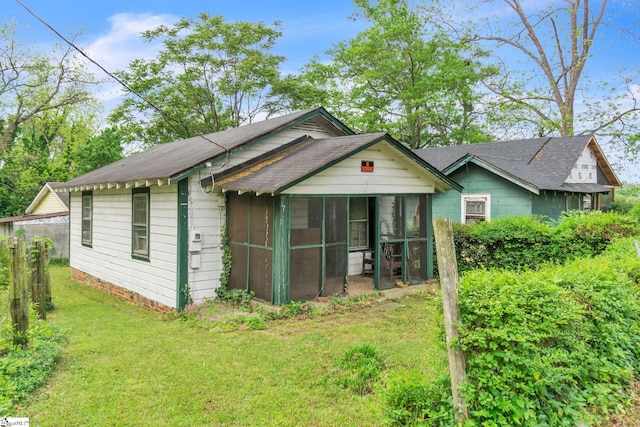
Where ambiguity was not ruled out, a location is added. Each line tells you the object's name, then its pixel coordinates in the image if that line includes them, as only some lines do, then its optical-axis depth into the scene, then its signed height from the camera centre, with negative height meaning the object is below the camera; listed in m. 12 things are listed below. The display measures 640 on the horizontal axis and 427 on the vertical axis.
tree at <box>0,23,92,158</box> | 23.77 +6.99
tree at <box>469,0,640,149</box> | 24.09 +7.82
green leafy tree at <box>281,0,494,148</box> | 26.44 +7.74
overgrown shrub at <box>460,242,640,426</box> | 3.21 -1.15
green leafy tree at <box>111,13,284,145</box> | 26.62 +8.06
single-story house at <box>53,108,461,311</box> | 7.94 -0.19
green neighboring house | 14.39 +1.01
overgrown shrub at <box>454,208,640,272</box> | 9.51 -0.78
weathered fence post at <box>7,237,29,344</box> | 5.33 -1.13
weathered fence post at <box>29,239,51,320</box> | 7.47 -1.28
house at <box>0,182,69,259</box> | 16.55 -1.01
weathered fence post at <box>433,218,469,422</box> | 3.25 -0.73
